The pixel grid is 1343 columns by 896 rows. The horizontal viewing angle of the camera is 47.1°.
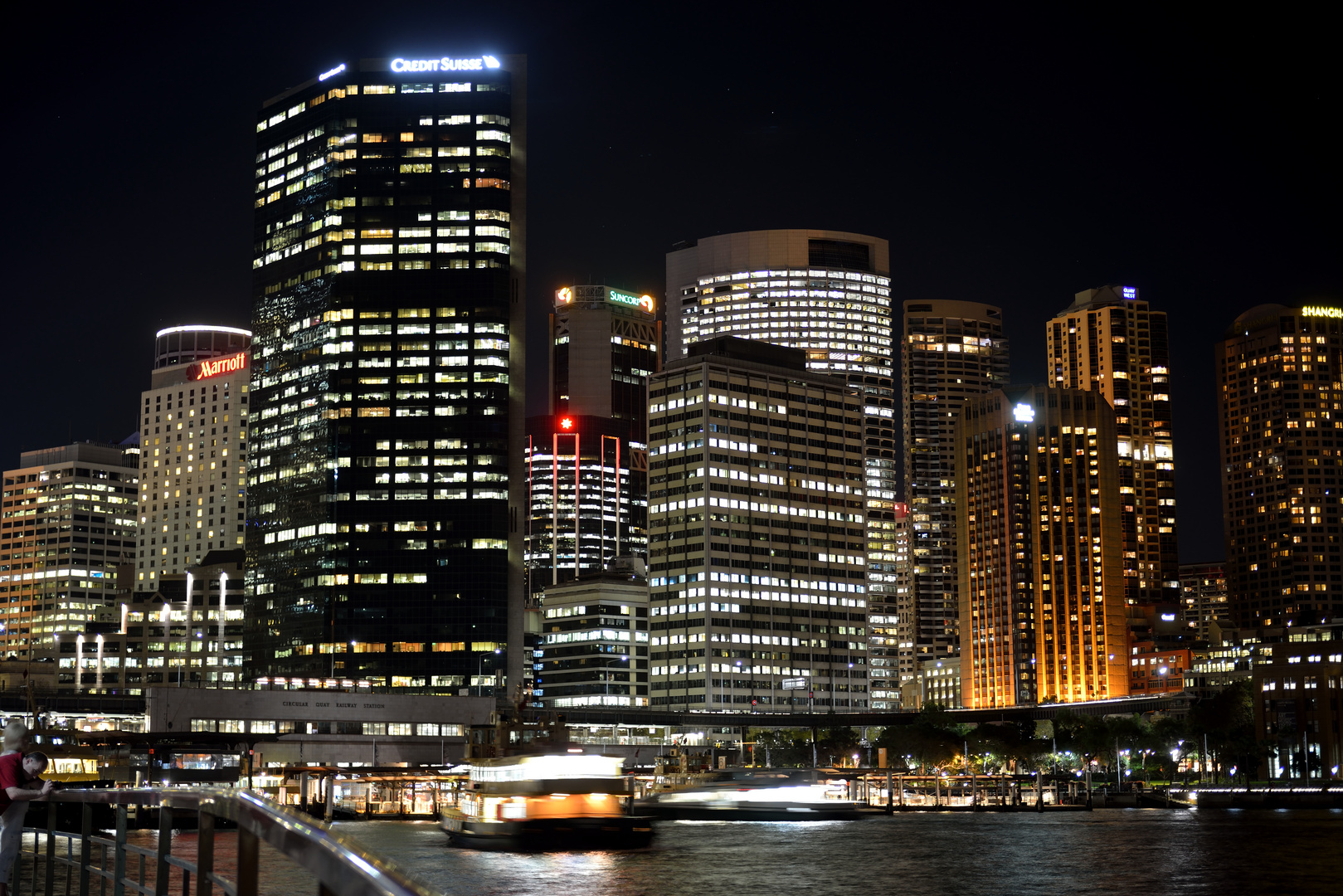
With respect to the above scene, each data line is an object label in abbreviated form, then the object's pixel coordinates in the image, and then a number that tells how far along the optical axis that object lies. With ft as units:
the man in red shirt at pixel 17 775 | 50.62
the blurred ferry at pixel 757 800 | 490.08
